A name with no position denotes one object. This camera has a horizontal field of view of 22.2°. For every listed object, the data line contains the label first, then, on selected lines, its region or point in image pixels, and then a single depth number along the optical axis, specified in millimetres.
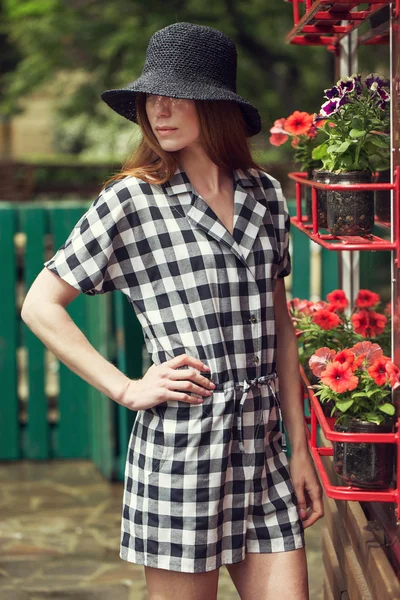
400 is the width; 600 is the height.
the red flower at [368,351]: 2383
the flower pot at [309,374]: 2885
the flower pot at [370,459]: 2270
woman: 2340
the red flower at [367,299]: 3076
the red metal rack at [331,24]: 2404
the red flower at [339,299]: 3160
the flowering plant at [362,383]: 2277
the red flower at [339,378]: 2295
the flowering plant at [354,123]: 2387
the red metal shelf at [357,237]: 2158
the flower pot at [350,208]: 2314
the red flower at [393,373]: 2209
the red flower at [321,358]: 2508
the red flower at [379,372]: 2277
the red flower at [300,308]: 3195
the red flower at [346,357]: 2350
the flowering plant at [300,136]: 2934
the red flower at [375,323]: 3020
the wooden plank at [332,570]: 3005
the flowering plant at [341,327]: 3002
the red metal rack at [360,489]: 2227
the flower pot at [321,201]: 2455
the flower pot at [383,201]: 2805
